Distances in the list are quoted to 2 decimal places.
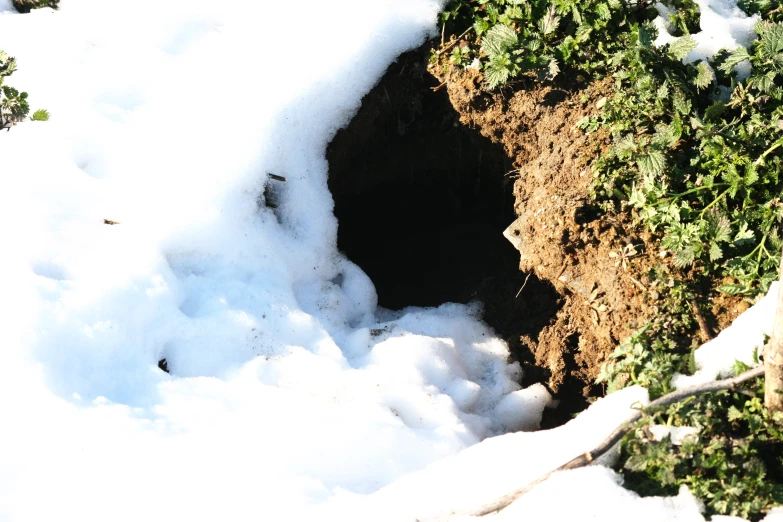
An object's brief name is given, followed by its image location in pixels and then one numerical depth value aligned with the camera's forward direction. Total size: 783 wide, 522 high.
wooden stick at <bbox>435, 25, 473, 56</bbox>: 4.14
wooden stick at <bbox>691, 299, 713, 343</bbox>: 3.10
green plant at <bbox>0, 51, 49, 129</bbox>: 3.71
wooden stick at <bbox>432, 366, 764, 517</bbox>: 2.51
